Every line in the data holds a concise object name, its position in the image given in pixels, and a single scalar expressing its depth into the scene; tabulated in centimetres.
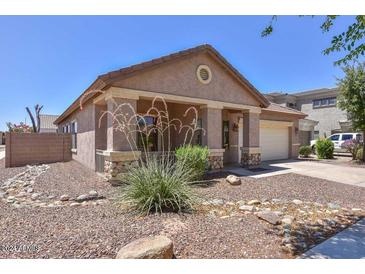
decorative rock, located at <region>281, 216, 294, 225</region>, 465
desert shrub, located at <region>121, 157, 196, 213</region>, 495
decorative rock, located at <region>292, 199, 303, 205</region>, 610
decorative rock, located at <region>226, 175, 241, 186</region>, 799
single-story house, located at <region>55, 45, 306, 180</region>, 814
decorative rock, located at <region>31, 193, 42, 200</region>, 649
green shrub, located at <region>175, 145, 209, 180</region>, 836
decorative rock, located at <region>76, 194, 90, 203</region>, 622
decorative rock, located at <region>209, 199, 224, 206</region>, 588
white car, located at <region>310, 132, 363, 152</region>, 1892
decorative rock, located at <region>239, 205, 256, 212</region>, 547
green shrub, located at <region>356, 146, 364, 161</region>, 1483
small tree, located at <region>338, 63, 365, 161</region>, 1391
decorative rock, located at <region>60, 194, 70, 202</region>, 631
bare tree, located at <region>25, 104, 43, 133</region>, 2498
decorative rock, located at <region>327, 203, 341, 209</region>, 585
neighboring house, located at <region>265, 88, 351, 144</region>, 2409
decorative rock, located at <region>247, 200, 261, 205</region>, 595
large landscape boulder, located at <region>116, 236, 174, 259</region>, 306
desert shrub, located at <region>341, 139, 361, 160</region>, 1540
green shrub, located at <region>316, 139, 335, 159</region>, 1678
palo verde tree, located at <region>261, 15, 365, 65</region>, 509
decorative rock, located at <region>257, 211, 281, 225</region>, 461
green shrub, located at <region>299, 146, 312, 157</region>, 1773
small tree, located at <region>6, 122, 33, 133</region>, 2490
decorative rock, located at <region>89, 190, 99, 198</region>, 644
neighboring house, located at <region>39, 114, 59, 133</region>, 3565
